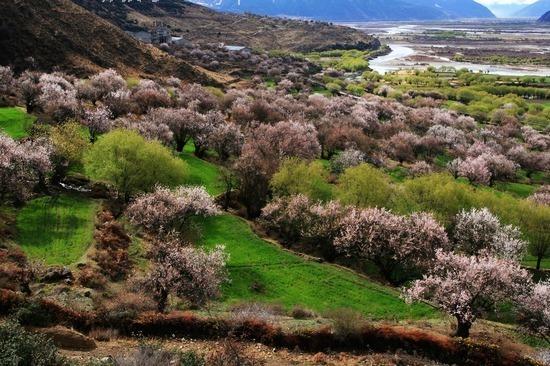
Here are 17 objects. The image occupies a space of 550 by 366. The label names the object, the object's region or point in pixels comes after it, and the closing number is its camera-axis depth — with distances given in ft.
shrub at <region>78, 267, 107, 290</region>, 119.63
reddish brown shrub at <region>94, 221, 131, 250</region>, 139.44
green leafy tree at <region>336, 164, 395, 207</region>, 188.44
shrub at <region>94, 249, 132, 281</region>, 127.85
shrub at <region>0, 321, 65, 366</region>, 62.39
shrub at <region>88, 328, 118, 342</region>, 89.35
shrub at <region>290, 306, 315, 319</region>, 120.26
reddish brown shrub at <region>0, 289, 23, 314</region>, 88.48
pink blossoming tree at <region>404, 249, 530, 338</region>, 116.16
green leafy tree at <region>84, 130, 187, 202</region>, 169.29
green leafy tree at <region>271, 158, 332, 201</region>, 189.16
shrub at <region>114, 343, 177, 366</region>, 67.46
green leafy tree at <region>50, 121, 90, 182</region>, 167.73
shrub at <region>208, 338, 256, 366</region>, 74.59
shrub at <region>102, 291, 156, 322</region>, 94.53
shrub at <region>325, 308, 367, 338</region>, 97.35
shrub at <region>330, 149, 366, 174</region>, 252.83
